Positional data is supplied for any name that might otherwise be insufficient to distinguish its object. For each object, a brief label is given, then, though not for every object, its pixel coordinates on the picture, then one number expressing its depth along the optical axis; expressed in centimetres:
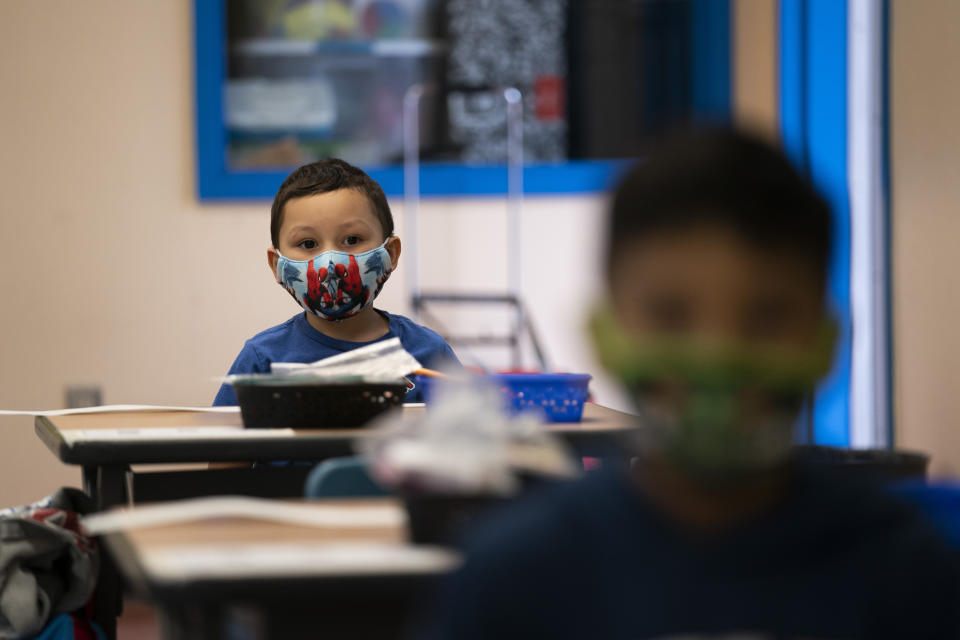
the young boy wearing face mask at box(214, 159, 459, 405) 401
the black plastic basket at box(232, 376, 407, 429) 362
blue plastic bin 369
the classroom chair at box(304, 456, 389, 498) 334
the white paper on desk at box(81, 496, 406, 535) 301
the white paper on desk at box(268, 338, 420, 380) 376
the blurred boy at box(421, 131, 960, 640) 210
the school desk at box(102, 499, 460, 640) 241
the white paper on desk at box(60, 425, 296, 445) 355
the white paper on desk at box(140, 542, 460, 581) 246
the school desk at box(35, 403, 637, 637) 354
